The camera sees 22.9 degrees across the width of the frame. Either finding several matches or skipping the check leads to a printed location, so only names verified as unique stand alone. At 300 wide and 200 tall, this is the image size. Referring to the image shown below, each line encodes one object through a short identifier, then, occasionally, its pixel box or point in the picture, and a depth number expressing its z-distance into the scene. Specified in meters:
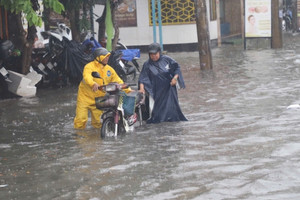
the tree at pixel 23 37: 16.56
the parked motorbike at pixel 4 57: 15.97
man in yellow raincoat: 11.63
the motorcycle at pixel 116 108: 10.92
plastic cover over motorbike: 17.66
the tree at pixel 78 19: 19.03
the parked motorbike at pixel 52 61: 17.91
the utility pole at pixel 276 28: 25.56
